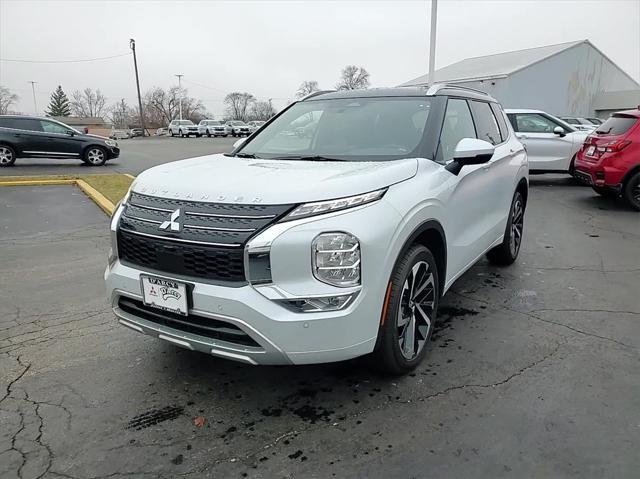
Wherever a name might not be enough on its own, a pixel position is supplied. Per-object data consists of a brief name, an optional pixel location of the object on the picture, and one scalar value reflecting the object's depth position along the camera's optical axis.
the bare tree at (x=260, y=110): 91.23
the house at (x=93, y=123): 70.95
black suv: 15.23
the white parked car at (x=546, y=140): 11.77
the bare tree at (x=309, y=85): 77.47
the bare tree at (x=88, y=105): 110.88
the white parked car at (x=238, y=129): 49.91
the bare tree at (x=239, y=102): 94.81
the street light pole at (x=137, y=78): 55.03
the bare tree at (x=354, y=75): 72.22
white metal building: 34.12
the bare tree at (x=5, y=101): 94.96
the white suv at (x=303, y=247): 2.45
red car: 8.60
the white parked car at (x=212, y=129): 50.09
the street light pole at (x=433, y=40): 17.94
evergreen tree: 114.38
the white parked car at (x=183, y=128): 50.56
